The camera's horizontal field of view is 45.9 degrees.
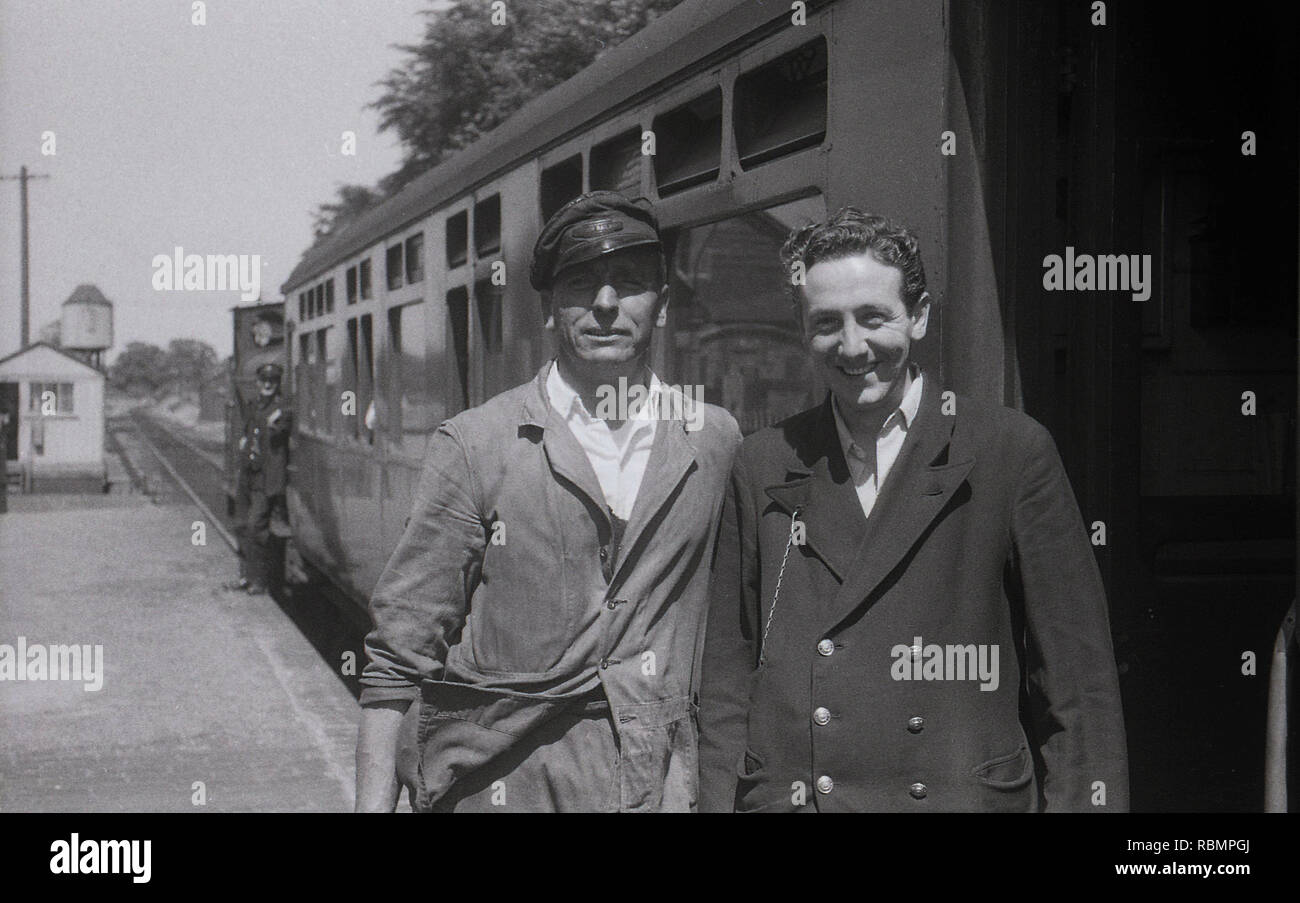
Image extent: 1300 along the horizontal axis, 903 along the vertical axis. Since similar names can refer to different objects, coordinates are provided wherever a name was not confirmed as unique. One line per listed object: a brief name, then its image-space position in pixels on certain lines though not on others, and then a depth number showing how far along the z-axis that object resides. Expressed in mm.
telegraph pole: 23188
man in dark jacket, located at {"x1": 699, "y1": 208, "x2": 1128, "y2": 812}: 2385
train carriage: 2787
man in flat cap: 2814
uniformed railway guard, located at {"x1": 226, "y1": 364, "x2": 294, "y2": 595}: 10492
